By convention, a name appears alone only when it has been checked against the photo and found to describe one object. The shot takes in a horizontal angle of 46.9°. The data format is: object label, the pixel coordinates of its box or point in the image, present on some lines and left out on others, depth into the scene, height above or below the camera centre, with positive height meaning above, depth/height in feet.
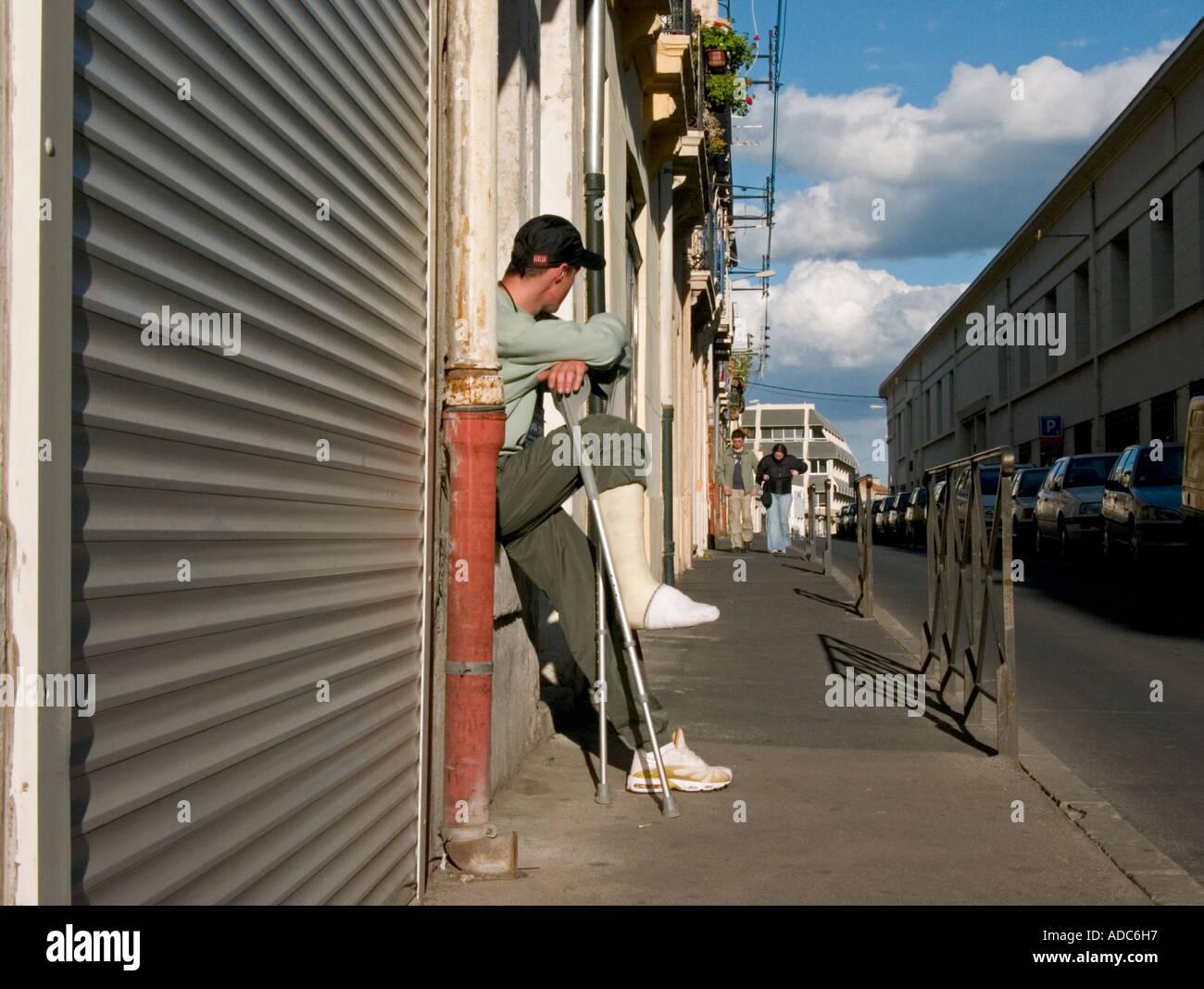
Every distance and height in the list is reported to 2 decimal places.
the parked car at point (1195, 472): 49.47 +1.48
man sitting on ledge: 14.93 +0.54
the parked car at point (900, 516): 151.30 -0.23
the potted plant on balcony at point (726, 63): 87.86 +29.63
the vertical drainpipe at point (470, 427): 13.29 +0.85
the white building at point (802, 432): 356.50 +22.06
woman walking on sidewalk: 74.43 +1.52
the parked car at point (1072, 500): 77.51 +0.78
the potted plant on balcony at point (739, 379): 190.45 +19.26
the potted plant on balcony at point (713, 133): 77.30 +22.92
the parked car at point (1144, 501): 61.46 +0.56
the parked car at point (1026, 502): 93.04 +0.78
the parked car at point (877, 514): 182.33 -0.02
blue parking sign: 136.46 +8.41
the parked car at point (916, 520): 130.35 -0.55
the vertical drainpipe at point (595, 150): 25.17 +6.83
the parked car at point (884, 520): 170.71 -0.73
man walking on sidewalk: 86.94 +1.35
